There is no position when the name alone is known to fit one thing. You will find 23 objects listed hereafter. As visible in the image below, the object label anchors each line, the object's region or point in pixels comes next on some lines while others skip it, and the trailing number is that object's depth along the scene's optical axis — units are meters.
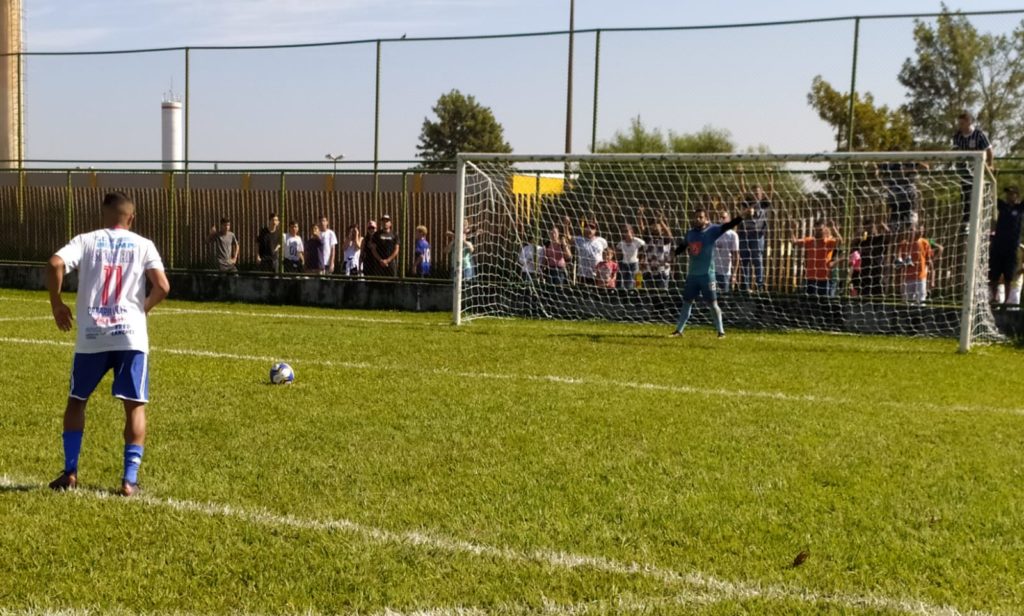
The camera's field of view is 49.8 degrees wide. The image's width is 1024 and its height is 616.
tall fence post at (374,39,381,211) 22.50
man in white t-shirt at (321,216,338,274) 22.67
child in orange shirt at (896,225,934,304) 16.62
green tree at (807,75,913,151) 18.48
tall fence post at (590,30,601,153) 20.36
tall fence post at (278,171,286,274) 22.85
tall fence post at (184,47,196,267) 25.03
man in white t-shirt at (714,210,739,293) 18.06
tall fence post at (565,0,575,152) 20.48
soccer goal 16.44
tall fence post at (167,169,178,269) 24.83
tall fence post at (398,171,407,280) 21.75
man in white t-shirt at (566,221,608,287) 18.81
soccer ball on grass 10.30
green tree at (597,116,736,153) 22.30
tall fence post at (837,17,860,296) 17.41
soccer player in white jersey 6.29
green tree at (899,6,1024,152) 18.52
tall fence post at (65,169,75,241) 25.89
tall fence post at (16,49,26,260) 26.56
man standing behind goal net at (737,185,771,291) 17.91
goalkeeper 15.51
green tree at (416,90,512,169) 22.78
